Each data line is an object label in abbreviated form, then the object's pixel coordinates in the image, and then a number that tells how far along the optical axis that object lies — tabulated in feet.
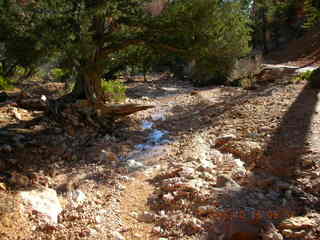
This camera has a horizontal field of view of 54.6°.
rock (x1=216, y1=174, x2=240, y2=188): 11.51
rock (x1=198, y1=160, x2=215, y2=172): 12.94
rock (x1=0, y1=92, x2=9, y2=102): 24.16
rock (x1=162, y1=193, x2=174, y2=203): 10.97
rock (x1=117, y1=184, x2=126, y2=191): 12.34
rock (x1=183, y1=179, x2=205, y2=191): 11.32
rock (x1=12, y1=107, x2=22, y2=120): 19.79
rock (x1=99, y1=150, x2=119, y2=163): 15.38
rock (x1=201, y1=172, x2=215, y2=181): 12.22
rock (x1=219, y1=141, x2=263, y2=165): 14.03
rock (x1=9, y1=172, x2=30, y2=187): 11.25
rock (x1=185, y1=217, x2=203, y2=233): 9.31
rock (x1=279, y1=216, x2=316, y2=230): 8.54
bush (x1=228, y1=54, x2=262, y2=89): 41.81
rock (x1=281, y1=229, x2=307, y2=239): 8.25
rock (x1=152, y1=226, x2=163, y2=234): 9.41
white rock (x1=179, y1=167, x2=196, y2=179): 12.34
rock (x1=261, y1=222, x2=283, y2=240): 8.28
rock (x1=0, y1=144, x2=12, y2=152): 13.77
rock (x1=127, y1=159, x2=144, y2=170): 14.49
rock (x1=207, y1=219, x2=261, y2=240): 8.47
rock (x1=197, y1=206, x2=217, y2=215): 10.03
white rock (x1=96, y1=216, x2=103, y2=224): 9.75
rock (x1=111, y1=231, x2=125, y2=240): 9.05
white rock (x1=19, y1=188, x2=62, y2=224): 9.80
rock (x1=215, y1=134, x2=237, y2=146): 16.51
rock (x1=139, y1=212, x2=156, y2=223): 10.12
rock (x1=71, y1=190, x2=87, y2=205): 11.01
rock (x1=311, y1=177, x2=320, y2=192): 10.26
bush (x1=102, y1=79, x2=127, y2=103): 27.61
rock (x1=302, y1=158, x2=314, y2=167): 11.94
